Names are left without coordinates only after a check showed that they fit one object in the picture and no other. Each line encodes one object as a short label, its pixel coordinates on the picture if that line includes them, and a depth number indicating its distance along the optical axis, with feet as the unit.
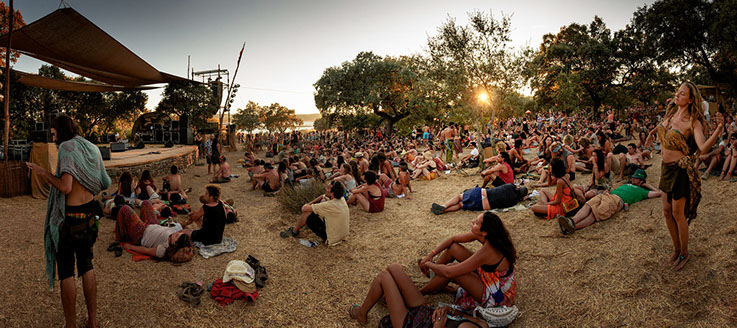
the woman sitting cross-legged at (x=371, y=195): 23.12
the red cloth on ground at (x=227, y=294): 11.99
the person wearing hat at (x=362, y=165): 33.94
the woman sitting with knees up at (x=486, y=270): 9.53
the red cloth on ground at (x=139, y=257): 14.49
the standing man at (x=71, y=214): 8.46
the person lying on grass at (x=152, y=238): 14.71
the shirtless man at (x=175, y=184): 26.21
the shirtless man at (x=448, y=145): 43.98
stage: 33.66
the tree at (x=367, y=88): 88.58
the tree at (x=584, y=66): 72.45
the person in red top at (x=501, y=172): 24.79
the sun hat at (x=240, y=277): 12.41
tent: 29.68
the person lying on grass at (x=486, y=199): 21.31
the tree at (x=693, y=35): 54.54
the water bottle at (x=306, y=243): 17.94
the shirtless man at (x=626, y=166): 23.71
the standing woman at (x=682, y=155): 9.77
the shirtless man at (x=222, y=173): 38.70
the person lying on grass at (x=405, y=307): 8.83
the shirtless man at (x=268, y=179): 31.35
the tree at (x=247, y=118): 164.04
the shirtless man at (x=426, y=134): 69.73
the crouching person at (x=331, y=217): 17.65
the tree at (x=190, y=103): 76.64
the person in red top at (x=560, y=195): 17.15
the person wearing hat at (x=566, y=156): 26.71
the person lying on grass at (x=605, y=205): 15.62
